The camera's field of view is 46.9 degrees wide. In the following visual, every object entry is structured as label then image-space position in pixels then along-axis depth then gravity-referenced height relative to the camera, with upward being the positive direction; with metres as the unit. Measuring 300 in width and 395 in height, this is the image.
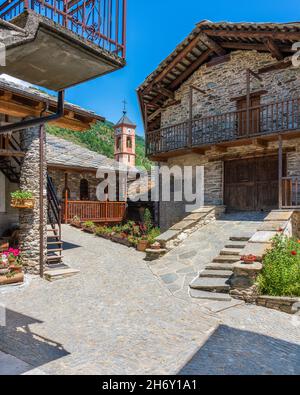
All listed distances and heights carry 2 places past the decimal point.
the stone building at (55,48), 3.04 +1.44
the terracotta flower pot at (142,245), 12.49 -1.70
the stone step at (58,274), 8.86 -1.97
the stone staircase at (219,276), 7.54 -1.85
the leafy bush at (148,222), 15.42 -1.06
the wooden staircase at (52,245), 9.83 -1.31
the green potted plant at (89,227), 15.35 -1.28
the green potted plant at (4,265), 8.29 -1.65
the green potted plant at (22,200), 8.91 -0.05
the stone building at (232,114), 12.19 +3.35
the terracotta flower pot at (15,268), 8.54 -1.74
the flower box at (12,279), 8.20 -1.94
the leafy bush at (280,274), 7.01 -1.55
